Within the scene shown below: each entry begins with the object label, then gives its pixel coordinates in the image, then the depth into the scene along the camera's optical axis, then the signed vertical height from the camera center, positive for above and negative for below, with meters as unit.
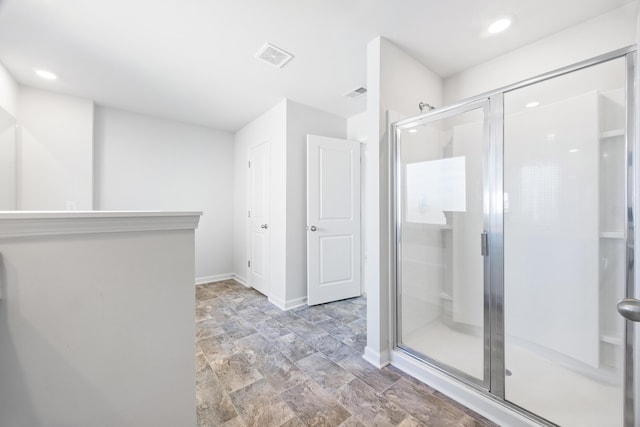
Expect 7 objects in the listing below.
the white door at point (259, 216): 3.34 -0.05
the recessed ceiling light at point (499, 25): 1.75 +1.35
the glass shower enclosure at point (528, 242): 1.46 -0.22
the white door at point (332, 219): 2.99 -0.09
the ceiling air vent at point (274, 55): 2.03 +1.36
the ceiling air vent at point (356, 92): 2.71 +1.35
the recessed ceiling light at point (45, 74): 2.32 +1.35
